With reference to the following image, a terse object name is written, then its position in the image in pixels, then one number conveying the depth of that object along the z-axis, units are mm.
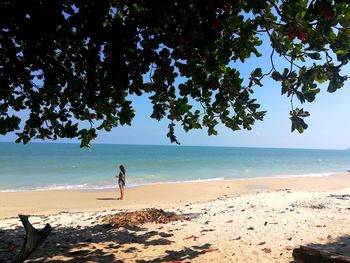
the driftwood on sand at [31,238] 3698
